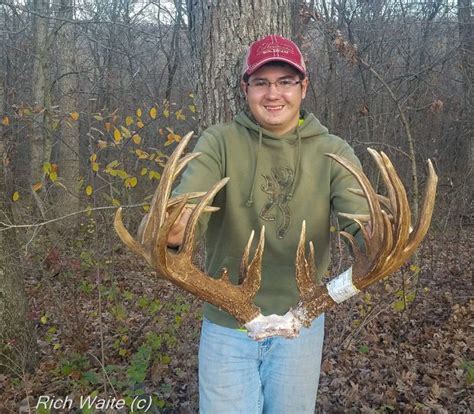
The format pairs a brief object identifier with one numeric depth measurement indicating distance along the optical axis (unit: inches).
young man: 102.3
